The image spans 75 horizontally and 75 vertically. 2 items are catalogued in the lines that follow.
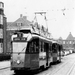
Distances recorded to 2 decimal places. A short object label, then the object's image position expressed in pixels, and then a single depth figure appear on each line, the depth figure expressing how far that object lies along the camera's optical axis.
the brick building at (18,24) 60.05
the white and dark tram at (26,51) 16.94
